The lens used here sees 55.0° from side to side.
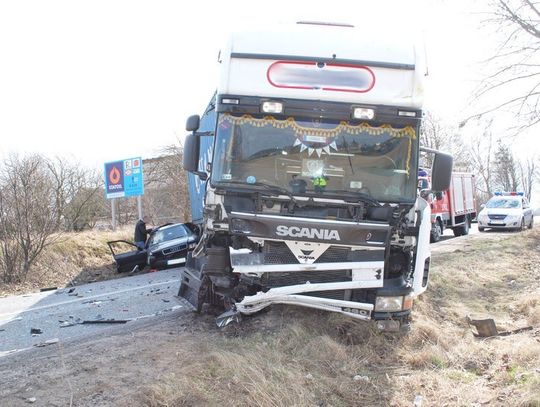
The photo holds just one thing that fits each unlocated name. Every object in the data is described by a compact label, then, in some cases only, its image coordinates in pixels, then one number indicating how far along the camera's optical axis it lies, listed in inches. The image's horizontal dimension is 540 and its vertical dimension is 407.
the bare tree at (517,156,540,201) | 3218.5
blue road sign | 877.8
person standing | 693.9
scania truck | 224.1
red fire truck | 795.4
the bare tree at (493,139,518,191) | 2786.4
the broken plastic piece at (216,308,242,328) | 250.5
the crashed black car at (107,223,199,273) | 609.9
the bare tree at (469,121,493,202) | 2691.9
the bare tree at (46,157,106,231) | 972.3
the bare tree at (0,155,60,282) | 594.9
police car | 955.3
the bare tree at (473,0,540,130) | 650.2
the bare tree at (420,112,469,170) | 1990.2
